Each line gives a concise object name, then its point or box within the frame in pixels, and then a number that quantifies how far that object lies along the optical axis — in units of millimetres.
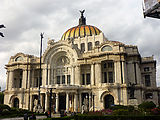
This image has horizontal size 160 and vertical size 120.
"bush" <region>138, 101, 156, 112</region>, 33084
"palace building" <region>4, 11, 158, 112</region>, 49875
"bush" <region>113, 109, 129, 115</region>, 27422
